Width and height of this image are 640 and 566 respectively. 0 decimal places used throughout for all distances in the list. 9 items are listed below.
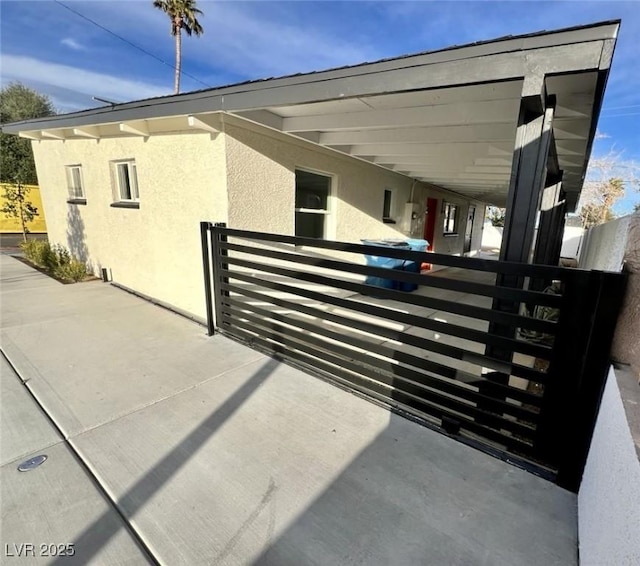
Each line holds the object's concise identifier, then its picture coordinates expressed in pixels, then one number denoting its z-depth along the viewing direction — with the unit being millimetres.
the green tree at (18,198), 9220
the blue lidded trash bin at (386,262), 6508
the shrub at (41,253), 7234
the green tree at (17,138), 16312
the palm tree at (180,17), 17797
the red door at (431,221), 10539
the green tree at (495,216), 26734
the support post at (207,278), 3807
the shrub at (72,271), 6430
